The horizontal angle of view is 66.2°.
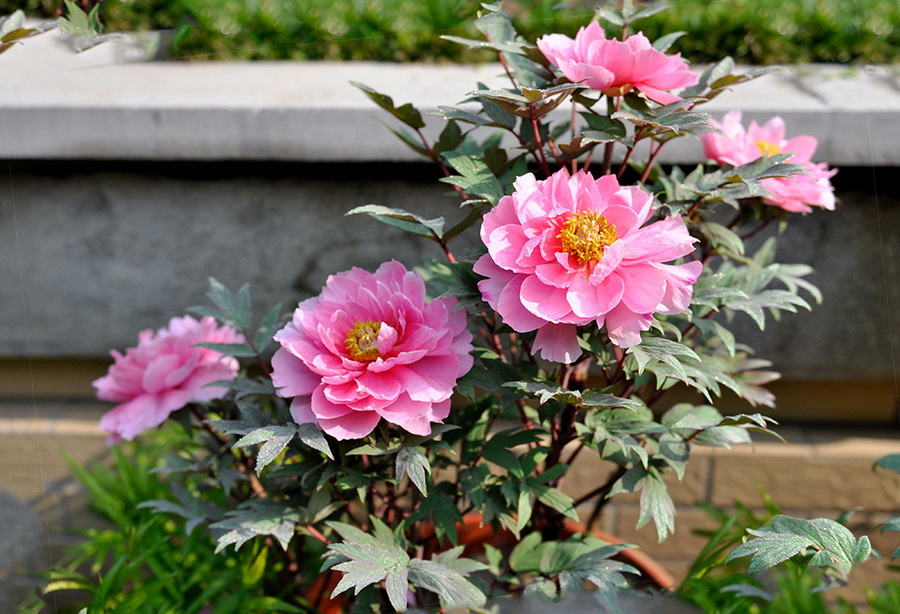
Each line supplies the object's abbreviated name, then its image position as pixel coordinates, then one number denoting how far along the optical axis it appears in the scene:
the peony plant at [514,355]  0.62
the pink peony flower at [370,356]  0.65
